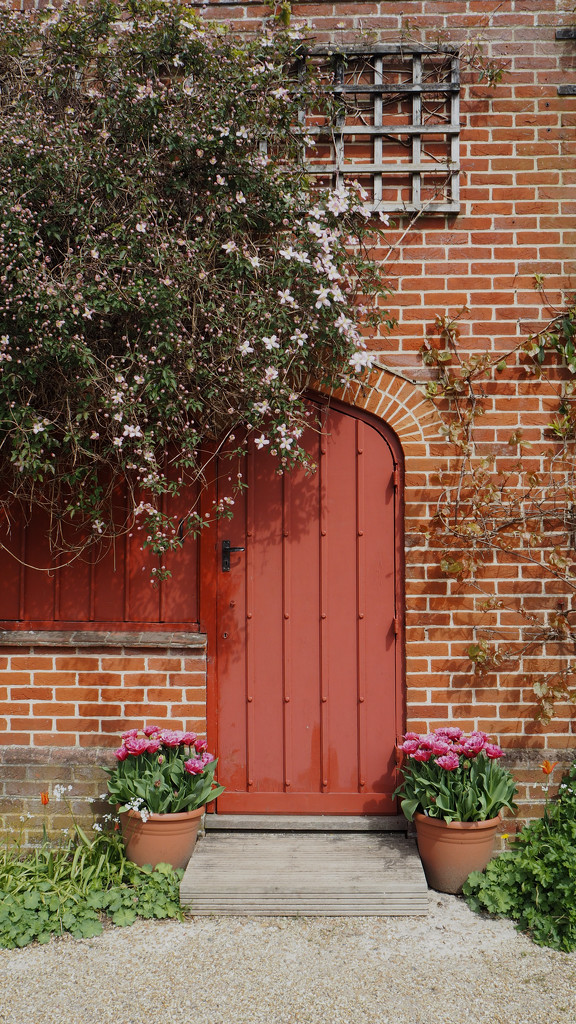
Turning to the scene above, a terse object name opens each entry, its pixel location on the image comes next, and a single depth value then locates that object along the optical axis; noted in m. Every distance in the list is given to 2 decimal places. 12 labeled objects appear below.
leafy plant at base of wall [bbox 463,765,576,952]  3.22
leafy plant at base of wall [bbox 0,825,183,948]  3.29
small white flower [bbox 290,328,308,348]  3.45
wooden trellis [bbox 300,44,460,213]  3.91
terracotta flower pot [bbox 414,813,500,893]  3.53
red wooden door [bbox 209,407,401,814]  3.98
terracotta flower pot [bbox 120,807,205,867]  3.56
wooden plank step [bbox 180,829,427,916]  3.39
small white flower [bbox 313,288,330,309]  3.37
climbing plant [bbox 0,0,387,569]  3.38
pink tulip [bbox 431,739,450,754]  3.57
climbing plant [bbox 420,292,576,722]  3.92
